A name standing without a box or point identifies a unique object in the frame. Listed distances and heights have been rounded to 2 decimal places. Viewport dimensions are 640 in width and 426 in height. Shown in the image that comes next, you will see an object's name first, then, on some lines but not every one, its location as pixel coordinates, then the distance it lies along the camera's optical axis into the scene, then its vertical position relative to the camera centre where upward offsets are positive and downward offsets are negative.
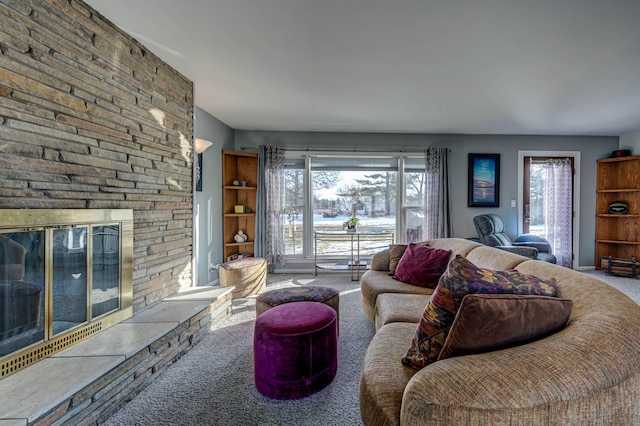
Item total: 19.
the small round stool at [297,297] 2.27 -0.70
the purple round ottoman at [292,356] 1.68 -0.86
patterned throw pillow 1.14 -0.33
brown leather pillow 0.99 -0.39
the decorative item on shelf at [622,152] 4.72 +0.99
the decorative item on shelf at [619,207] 4.69 +0.09
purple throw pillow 2.48 -0.48
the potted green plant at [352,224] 4.53 -0.20
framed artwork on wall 4.89 +0.54
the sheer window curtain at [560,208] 4.95 +0.07
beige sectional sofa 0.79 -0.50
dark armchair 4.01 -0.40
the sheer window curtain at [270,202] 4.61 +0.14
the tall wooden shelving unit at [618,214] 4.66 +0.04
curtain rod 4.73 +1.03
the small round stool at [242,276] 3.34 -0.77
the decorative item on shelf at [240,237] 4.41 -0.40
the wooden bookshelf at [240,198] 4.32 +0.19
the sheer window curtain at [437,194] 4.77 +0.29
